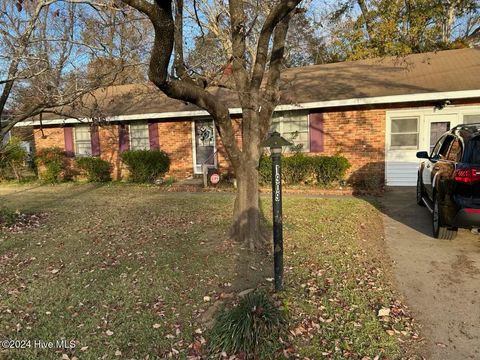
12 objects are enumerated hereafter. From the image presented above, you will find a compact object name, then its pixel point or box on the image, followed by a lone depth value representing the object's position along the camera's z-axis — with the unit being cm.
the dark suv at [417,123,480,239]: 486
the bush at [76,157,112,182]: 1395
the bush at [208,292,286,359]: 302
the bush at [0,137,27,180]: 1499
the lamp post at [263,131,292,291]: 374
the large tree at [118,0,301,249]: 527
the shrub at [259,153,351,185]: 1086
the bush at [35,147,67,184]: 1438
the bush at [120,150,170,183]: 1312
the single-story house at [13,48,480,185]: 1046
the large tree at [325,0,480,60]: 1717
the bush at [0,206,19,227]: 719
